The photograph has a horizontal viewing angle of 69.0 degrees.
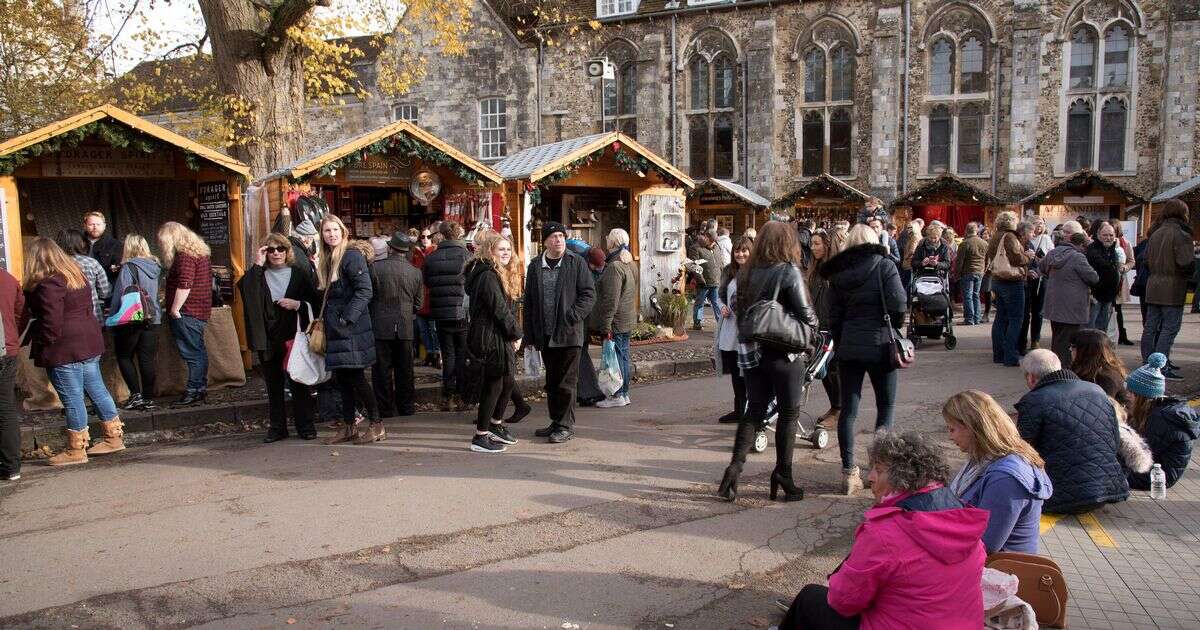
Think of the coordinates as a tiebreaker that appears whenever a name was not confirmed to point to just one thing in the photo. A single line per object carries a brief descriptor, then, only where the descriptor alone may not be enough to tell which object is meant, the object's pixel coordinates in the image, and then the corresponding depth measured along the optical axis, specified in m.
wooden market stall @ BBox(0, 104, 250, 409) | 9.53
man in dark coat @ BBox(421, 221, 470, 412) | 9.18
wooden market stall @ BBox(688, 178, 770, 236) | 27.94
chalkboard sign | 11.15
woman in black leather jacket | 5.81
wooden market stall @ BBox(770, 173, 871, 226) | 28.44
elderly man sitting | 4.99
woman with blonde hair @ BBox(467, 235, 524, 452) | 7.28
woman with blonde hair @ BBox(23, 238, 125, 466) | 7.05
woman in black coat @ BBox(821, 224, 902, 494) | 6.03
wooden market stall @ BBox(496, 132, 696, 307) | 13.69
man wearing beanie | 7.50
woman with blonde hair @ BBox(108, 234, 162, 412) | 8.77
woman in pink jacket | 3.12
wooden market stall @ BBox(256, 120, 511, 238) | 11.55
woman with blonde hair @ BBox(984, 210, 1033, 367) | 10.83
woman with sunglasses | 7.88
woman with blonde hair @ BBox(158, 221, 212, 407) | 9.00
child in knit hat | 5.88
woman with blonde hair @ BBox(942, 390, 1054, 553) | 4.03
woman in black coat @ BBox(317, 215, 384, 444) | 7.56
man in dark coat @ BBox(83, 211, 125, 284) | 9.39
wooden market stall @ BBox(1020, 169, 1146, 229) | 25.16
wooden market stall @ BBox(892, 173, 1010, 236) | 26.89
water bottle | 5.77
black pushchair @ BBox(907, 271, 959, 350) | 12.48
